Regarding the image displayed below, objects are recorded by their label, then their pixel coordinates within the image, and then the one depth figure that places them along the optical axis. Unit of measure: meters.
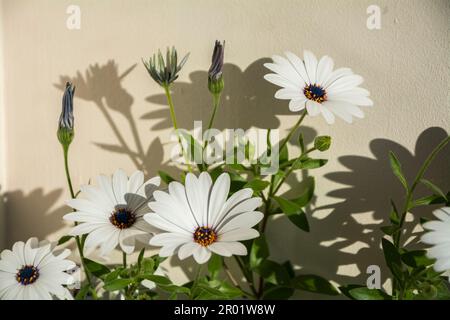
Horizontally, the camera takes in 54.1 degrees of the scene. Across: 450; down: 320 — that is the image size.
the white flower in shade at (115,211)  0.54
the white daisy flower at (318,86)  0.56
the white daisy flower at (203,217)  0.50
